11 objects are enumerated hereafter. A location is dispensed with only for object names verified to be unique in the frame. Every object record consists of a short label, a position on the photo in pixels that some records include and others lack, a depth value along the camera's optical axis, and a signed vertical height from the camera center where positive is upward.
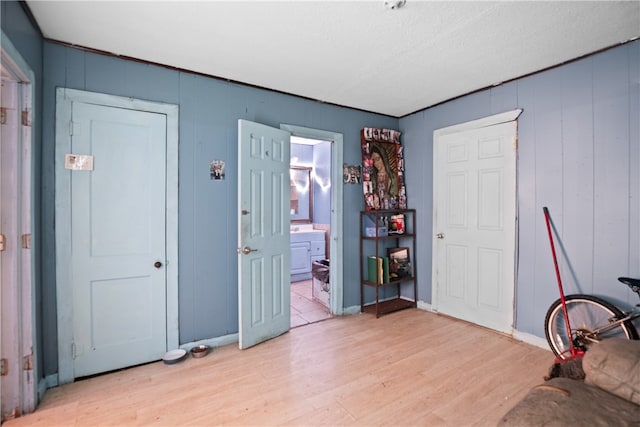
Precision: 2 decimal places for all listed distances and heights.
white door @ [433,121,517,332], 3.01 -0.13
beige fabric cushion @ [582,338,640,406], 1.33 -0.72
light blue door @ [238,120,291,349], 2.71 -0.20
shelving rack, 3.66 -0.50
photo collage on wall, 3.77 +0.55
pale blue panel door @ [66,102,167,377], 2.27 -0.20
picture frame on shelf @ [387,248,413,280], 3.89 -0.65
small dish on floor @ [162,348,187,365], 2.49 -1.20
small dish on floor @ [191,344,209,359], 2.62 -1.21
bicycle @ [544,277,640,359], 2.14 -0.86
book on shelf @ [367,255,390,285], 3.60 -0.69
